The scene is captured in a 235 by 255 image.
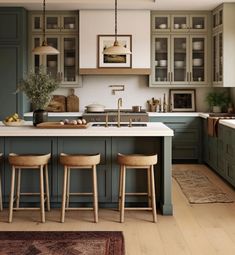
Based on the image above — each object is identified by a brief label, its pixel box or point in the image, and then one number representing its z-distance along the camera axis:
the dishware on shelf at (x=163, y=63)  8.36
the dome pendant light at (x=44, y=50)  5.63
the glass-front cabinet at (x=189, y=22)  8.33
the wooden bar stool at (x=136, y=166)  4.66
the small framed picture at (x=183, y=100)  8.64
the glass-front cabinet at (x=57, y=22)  8.26
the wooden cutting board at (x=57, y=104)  8.40
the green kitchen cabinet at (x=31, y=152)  5.14
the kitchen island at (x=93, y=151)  5.13
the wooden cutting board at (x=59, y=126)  5.18
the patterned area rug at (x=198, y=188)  5.67
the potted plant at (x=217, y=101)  8.31
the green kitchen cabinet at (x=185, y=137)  8.17
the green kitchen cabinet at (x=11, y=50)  7.82
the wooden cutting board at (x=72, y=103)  8.48
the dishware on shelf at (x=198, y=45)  8.37
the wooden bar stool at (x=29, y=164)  4.69
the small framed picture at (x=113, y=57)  8.14
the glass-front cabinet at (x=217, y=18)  7.83
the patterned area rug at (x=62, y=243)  3.84
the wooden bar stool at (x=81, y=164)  4.65
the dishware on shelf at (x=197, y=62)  8.38
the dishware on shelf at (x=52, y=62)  8.30
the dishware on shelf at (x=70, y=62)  8.34
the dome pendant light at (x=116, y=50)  5.32
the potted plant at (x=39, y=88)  5.37
